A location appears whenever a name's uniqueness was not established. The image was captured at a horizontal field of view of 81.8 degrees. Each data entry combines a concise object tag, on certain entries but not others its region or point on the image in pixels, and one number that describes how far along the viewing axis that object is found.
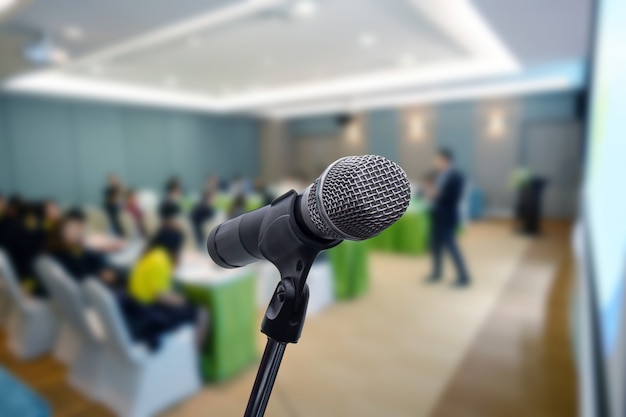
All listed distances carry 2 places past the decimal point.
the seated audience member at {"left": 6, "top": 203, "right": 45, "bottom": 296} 3.02
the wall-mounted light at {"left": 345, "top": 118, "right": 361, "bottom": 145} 9.52
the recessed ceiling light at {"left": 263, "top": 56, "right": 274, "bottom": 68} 5.46
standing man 3.86
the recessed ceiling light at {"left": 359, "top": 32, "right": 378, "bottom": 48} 4.46
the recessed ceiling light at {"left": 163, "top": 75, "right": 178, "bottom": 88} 6.81
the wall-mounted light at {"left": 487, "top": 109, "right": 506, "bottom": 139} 8.51
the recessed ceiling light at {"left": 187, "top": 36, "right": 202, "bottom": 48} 4.38
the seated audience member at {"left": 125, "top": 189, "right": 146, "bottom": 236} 5.00
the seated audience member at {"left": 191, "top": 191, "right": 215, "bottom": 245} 4.12
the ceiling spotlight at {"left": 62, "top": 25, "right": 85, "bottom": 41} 3.48
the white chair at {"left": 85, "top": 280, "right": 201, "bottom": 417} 1.92
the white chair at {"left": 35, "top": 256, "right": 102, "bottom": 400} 2.16
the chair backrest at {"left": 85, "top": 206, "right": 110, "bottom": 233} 5.90
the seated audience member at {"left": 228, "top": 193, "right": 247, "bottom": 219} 3.72
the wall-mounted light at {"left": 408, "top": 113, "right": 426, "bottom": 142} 9.20
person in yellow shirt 2.11
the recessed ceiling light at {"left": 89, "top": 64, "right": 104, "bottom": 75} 5.85
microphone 0.40
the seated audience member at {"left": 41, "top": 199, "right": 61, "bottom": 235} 3.56
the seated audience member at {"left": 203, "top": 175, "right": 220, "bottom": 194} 6.57
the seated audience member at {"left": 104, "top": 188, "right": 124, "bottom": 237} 5.35
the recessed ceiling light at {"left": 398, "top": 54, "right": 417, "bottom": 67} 5.54
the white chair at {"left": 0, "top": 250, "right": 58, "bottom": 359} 2.80
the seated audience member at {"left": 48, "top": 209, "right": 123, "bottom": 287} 2.55
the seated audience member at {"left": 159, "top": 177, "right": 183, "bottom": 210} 5.80
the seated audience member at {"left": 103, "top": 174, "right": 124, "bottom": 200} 5.95
